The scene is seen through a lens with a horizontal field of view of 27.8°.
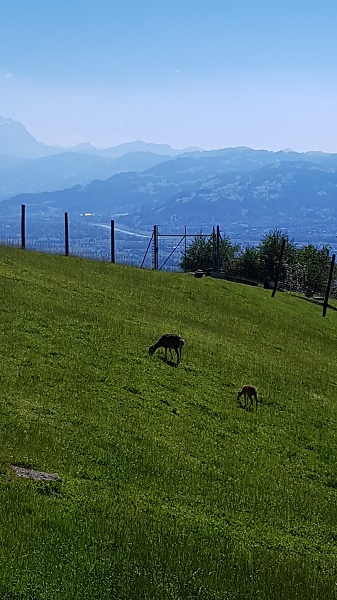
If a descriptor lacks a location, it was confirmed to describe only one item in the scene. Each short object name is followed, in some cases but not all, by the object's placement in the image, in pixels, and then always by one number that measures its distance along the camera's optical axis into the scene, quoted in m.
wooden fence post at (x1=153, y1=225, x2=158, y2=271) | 67.75
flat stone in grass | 13.90
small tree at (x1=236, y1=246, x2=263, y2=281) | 98.41
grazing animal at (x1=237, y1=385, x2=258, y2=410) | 25.75
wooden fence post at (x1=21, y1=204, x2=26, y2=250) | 53.79
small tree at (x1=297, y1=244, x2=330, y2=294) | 96.25
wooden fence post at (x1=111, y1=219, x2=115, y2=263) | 58.65
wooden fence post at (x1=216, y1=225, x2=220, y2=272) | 65.44
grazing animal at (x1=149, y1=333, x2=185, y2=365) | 29.09
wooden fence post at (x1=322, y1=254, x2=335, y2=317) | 57.38
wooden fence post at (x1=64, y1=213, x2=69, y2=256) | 55.52
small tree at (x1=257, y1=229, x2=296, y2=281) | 99.12
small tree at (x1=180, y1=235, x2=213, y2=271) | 102.94
